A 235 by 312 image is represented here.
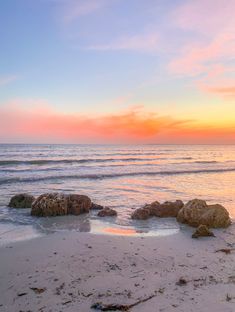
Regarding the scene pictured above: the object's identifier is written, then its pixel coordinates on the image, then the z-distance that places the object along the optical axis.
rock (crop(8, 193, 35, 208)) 7.67
